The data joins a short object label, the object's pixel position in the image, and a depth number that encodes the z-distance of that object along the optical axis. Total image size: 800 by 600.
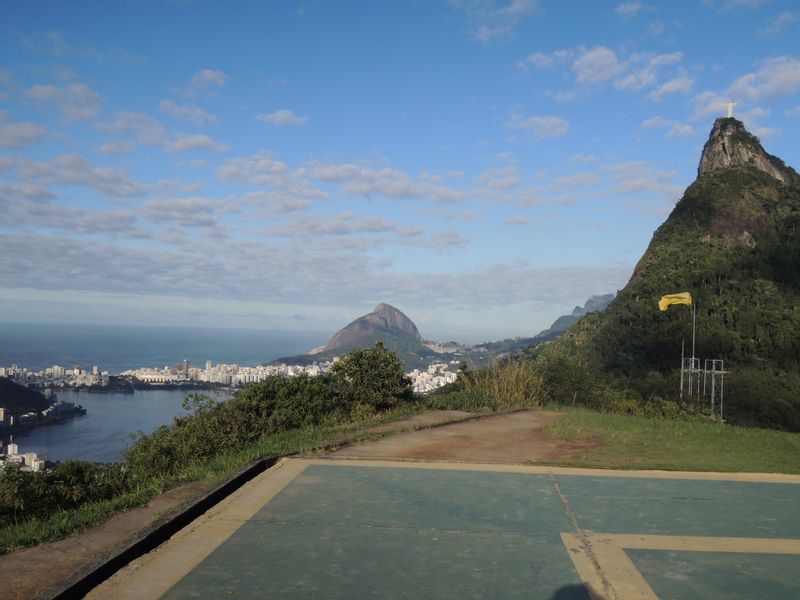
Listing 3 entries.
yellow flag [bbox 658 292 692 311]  21.38
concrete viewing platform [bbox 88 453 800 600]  3.12
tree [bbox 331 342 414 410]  10.33
